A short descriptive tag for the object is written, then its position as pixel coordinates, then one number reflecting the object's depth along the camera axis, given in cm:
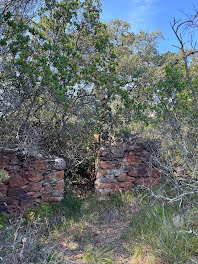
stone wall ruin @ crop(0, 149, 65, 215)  429
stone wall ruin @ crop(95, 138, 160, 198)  525
